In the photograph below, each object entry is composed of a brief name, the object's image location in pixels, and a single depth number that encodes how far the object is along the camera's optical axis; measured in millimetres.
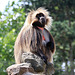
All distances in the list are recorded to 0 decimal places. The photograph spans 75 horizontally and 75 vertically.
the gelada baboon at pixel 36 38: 9672
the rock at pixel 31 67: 8537
